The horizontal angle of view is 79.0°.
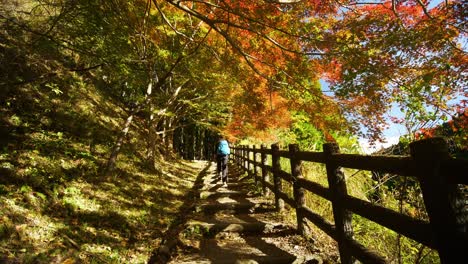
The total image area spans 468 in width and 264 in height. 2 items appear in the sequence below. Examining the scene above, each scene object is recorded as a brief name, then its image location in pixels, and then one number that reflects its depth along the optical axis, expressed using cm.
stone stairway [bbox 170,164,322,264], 419
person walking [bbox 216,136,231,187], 1012
